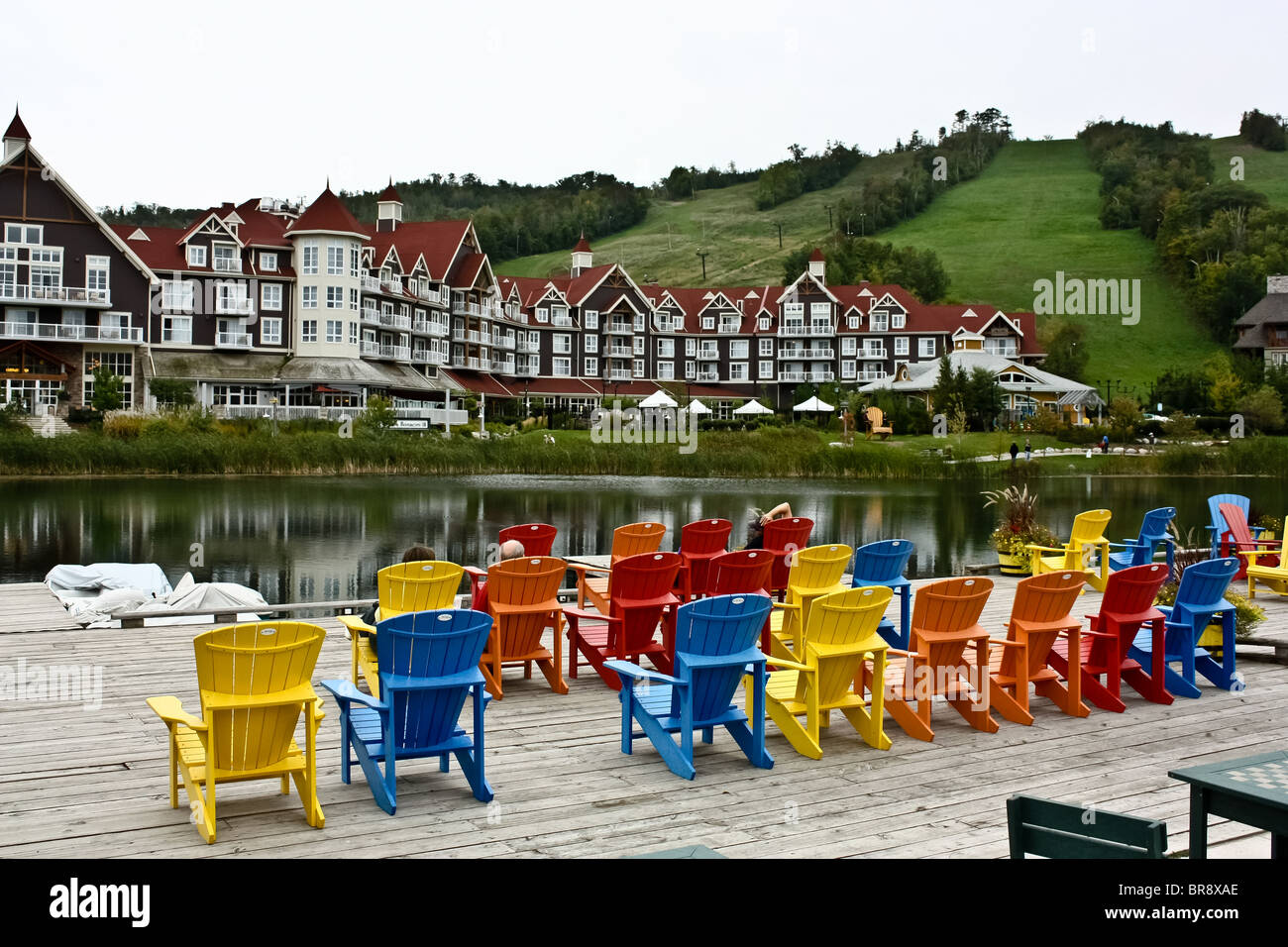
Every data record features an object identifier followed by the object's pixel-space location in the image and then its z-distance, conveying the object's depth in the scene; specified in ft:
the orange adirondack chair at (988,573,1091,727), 25.63
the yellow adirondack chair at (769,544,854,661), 29.89
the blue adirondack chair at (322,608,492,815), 19.24
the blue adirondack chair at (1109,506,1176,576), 48.96
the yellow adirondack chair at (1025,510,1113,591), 47.26
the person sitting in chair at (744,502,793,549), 38.09
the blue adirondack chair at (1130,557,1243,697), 28.76
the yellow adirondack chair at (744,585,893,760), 22.77
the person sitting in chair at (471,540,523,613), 31.04
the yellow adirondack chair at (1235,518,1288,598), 44.01
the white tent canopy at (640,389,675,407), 210.38
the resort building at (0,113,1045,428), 181.16
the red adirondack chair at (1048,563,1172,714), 27.14
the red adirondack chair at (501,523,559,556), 36.70
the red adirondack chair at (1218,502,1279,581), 49.83
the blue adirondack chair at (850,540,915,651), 33.01
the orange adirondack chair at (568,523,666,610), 35.19
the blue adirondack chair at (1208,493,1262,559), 50.79
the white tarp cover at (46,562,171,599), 46.32
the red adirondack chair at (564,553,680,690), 28.27
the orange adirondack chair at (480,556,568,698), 27.40
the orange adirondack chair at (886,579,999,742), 24.53
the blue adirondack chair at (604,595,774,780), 21.48
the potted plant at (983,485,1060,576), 55.31
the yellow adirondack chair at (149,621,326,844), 17.61
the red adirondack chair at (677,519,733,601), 34.32
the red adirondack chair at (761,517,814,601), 37.81
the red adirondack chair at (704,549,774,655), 29.84
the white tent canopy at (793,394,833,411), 211.00
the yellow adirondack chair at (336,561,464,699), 27.17
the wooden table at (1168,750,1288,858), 11.80
